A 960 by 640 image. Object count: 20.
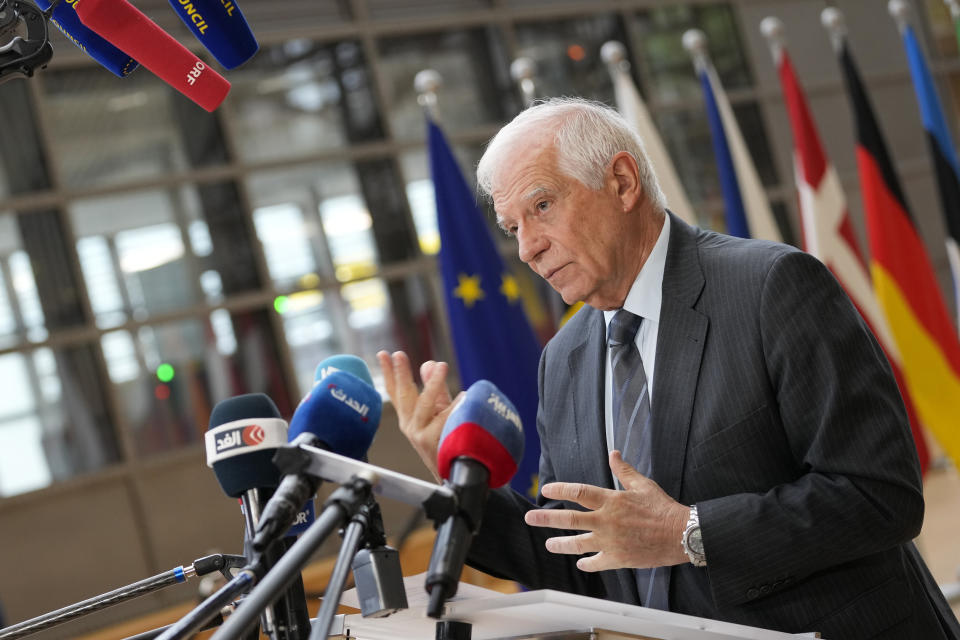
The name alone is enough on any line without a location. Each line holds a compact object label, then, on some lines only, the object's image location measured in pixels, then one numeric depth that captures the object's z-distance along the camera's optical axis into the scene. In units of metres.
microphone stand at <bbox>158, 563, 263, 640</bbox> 2.73
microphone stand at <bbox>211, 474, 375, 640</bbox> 2.66
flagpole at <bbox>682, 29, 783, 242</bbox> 7.44
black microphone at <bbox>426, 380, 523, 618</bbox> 2.79
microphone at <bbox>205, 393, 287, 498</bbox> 2.94
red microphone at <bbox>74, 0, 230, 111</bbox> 3.04
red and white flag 7.31
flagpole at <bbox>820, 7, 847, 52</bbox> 7.84
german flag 7.04
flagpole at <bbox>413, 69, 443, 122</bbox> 6.56
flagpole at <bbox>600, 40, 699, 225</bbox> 7.04
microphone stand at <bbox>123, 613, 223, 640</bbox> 2.96
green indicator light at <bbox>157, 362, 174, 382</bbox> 8.19
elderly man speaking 3.11
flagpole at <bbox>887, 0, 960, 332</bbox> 7.67
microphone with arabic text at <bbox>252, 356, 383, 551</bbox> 2.92
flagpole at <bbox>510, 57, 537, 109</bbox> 6.67
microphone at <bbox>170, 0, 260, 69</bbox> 3.11
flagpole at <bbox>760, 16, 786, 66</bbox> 7.64
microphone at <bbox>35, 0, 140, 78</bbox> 3.09
